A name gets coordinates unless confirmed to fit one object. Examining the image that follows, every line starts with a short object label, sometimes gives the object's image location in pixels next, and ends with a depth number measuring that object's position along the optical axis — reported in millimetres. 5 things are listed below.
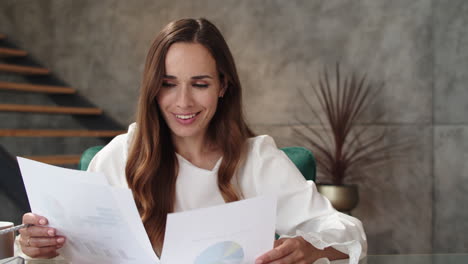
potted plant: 3389
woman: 1444
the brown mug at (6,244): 1002
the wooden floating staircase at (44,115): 4238
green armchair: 1838
